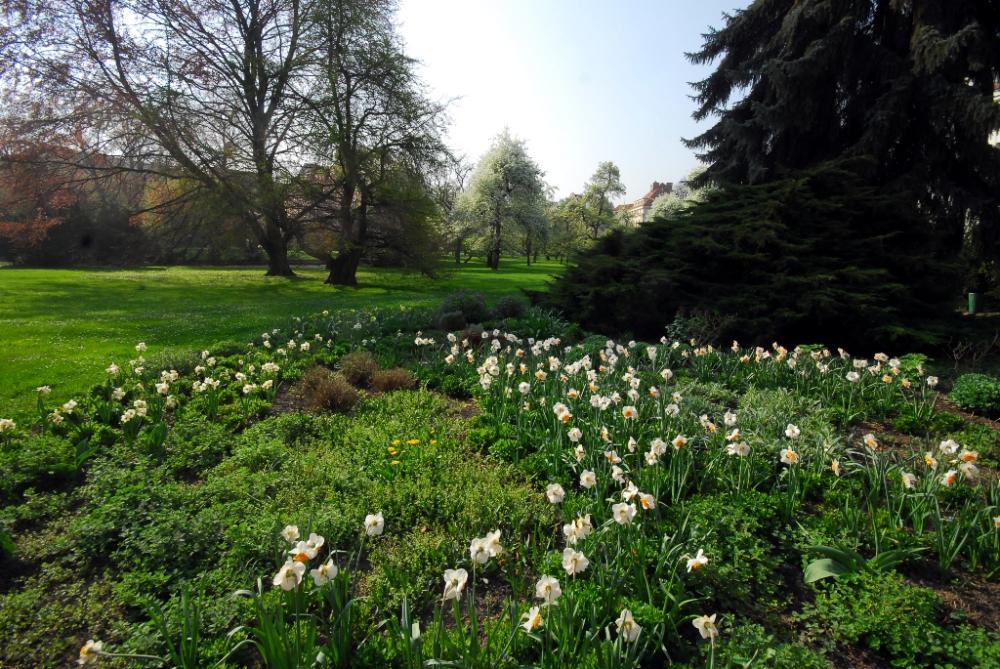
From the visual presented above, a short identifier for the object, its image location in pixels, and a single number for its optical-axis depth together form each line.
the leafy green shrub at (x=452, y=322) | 8.64
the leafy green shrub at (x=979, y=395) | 4.77
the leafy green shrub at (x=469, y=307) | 9.45
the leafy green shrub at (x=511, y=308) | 9.66
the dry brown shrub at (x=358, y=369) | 5.97
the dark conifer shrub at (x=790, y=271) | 7.33
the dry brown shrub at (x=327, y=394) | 4.98
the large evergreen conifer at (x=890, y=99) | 8.70
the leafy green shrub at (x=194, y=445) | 3.73
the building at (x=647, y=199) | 81.00
